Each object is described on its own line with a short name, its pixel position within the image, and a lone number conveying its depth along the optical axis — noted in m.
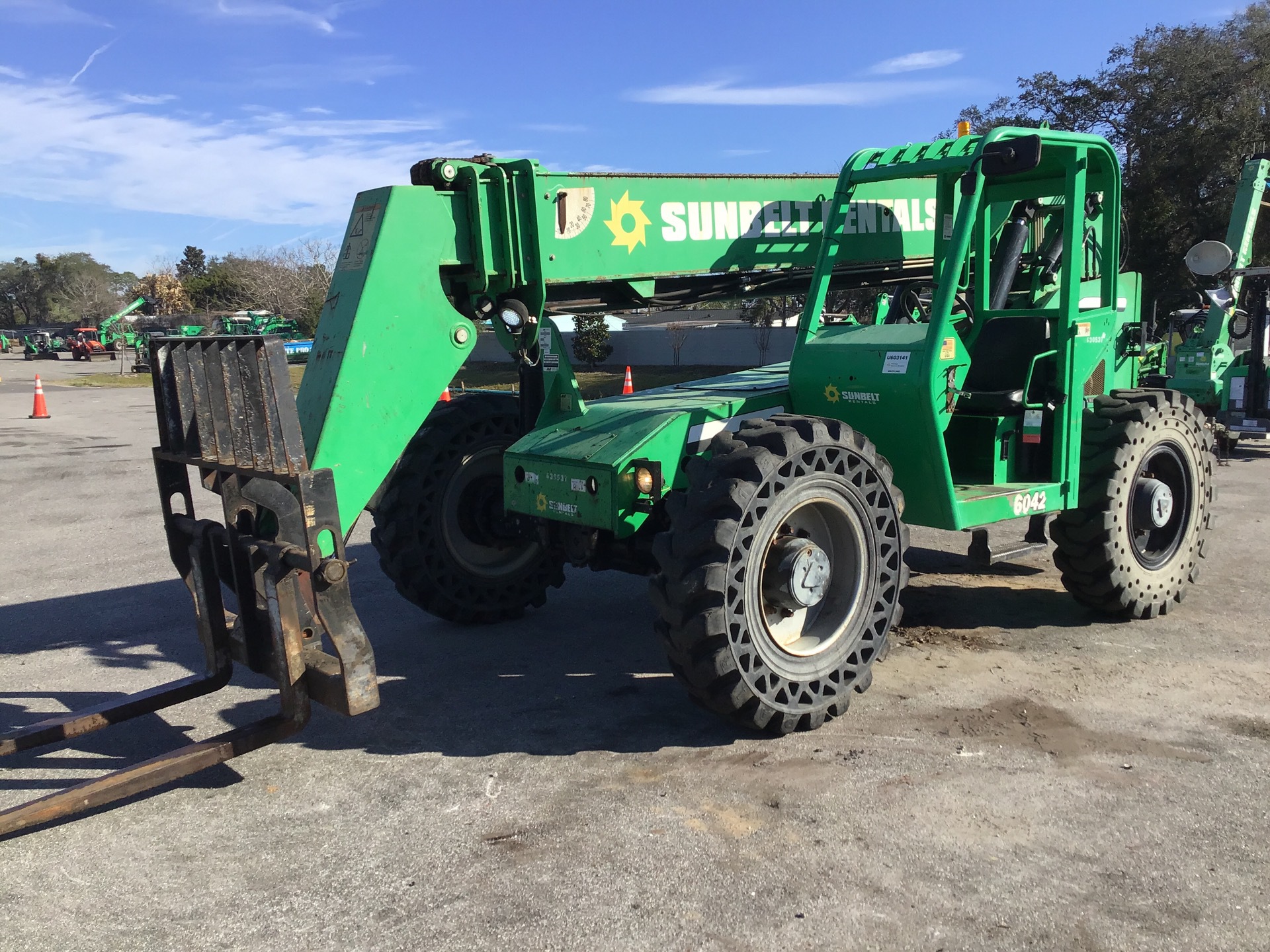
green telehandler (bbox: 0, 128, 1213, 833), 4.41
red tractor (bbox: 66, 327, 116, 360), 52.19
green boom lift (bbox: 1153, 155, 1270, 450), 13.51
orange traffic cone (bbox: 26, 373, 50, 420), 22.61
